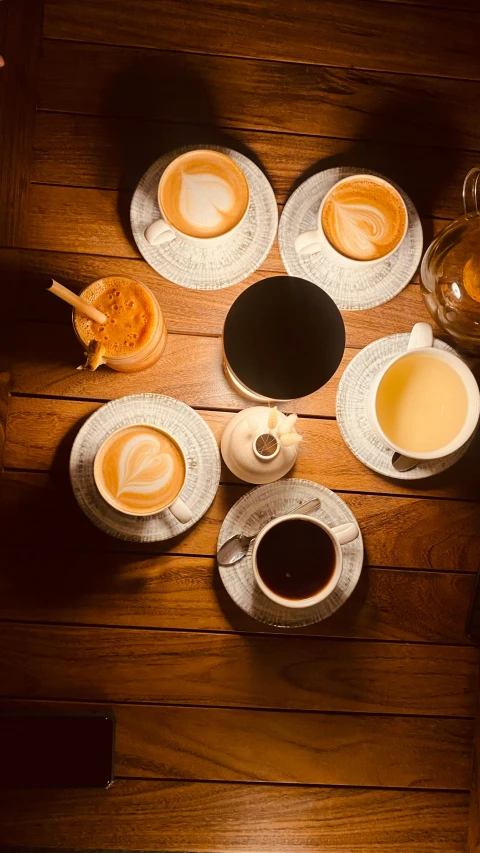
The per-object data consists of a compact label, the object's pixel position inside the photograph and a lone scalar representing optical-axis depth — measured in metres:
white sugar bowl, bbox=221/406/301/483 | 1.30
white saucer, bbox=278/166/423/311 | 1.38
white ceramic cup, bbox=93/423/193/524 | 1.28
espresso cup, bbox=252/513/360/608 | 1.27
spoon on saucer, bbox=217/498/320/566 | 1.35
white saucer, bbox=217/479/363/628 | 1.36
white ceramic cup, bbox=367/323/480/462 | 1.28
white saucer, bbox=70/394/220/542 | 1.34
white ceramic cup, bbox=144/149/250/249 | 1.30
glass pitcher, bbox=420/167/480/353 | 1.32
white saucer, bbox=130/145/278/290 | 1.37
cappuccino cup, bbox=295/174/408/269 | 1.34
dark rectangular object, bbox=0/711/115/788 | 1.36
